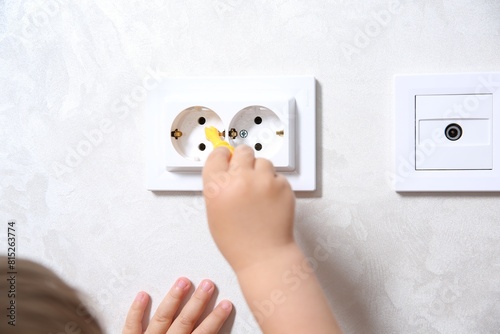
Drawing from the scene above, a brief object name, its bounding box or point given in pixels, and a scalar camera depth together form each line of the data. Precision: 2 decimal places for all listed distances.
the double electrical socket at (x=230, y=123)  0.43
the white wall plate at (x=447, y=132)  0.41
